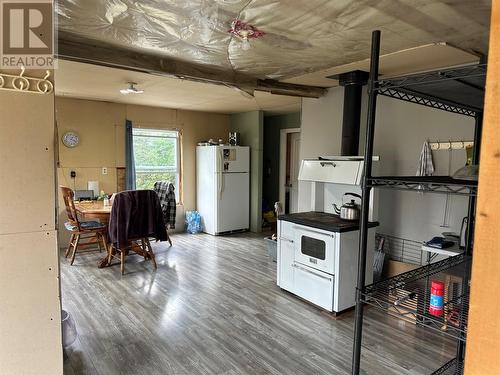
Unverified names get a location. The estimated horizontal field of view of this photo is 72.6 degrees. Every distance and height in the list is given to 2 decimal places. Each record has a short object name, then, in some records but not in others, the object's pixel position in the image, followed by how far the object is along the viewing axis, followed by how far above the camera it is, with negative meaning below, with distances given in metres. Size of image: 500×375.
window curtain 5.60 +0.00
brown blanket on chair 4.00 -0.72
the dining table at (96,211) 4.13 -0.67
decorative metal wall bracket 1.50 +0.32
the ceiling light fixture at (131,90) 3.97 +0.82
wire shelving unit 1.21 -0.07
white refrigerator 5.96 -0.50
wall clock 5.08 +0.25
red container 1.35 -0.54
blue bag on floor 6.28 -1.18
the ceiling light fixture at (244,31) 2.18 +0.87
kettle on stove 3.14 -0.44
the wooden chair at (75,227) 4.27 -0.95
